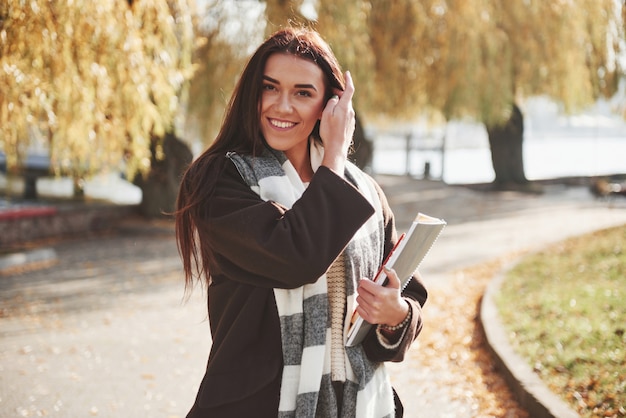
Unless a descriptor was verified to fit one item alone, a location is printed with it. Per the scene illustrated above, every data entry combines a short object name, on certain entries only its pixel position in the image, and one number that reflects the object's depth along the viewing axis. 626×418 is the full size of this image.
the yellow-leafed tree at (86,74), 5.39
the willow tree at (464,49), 12.38
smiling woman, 1.69
